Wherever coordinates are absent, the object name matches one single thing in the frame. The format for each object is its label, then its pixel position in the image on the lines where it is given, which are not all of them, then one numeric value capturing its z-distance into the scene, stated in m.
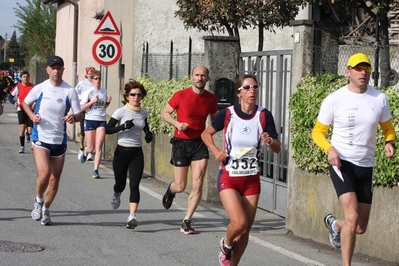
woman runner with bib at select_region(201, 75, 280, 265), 7.95
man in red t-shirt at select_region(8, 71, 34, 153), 20.78
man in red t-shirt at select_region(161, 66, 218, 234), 10.80
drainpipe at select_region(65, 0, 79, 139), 30.31
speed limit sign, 19.03
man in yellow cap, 7.82
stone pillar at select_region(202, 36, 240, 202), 13.58
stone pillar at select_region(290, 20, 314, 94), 10.89
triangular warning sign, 19.38
